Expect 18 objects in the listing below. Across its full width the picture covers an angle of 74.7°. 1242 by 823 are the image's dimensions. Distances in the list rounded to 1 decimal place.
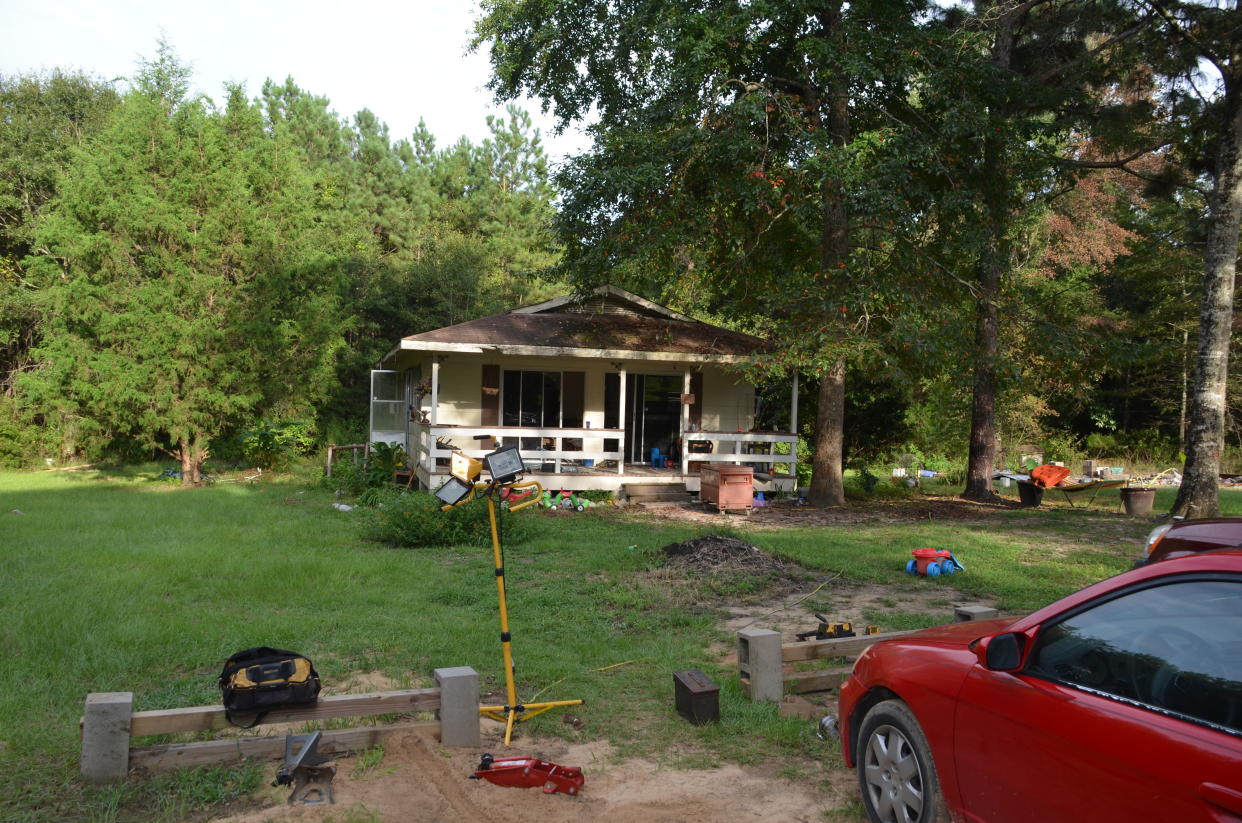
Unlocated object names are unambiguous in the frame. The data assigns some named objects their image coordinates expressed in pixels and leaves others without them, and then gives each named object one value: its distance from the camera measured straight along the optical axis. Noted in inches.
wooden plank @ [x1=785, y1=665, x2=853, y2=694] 205.5
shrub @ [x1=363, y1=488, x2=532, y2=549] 414.3
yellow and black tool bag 150.2
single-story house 606.2
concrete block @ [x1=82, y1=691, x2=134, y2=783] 143.9
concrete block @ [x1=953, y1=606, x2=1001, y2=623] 195.8
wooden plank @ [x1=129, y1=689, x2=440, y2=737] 148.2
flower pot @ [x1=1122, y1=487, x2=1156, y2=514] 568.4
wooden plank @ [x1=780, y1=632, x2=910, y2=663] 205.1
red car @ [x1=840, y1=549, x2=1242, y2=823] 89.0
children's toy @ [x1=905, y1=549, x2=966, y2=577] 348.5
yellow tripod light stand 180.4
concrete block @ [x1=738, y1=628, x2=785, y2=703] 195.3
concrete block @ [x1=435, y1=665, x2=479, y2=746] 168.1
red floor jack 150.6
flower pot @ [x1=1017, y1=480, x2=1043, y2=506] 628.7
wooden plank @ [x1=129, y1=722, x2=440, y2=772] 148.4
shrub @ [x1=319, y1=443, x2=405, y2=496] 641.6
